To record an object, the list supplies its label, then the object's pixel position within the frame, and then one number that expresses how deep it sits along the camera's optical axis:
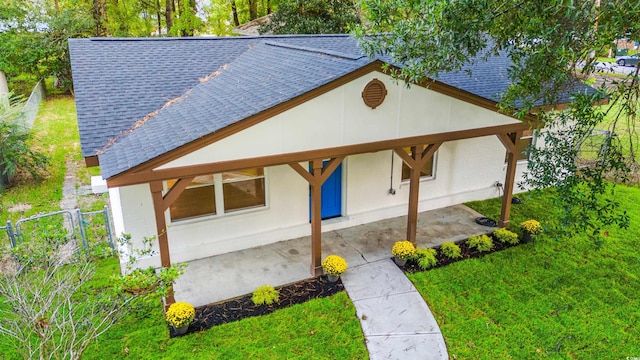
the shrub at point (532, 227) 10.55
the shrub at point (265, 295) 8.15
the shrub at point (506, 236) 10.52
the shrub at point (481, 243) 10.17
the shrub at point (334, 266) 8.73
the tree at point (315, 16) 23.69
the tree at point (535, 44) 5.95
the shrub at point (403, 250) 9.44
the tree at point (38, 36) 26.27
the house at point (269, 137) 7.66
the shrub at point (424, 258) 9.40
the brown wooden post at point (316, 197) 8.46
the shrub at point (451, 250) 9.88
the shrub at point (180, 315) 7.20
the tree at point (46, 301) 4.87
